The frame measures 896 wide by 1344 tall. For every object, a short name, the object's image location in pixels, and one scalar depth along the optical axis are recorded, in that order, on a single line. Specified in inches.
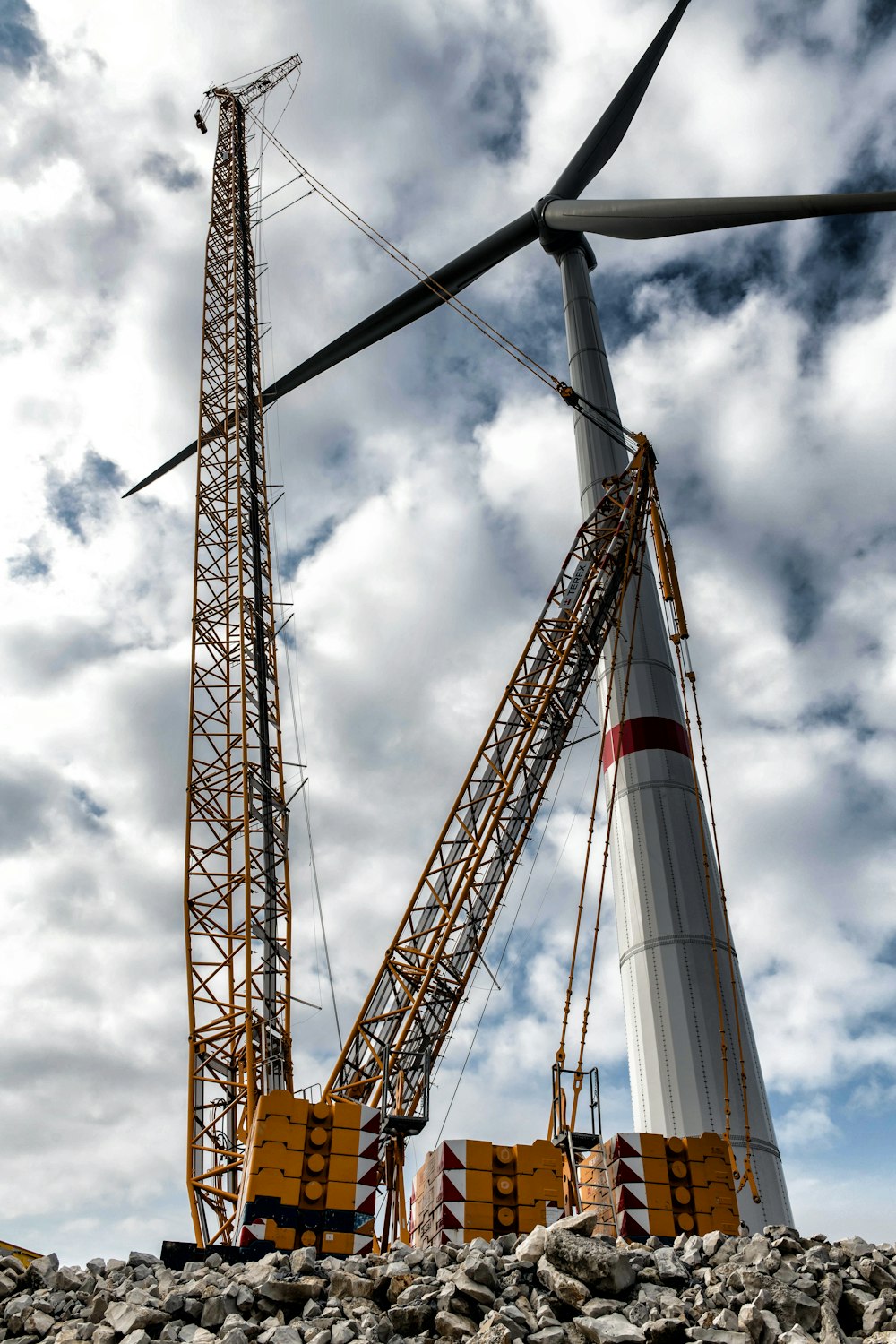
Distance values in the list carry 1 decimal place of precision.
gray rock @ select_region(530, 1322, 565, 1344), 413.7
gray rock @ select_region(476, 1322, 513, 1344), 402.0
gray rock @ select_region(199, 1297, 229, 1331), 456.8
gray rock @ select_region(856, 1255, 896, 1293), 468.1
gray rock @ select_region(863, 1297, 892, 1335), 429.1
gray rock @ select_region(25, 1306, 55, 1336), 465.4
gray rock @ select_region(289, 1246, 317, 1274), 506.6
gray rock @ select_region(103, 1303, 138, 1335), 447.5
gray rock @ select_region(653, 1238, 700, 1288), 480.4
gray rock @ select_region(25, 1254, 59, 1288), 520.7
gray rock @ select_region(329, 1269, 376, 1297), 475.2
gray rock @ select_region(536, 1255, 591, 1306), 447.5
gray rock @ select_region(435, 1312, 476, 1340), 426.0
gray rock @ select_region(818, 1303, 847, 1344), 409.1
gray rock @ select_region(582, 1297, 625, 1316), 436.8
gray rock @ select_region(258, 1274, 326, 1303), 469.1
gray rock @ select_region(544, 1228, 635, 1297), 456.1
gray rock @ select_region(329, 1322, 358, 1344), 427.2
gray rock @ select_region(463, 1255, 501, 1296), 458.9
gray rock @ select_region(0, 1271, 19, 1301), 502.9
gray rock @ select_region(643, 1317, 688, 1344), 414.3
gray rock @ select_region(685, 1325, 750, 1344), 405.4
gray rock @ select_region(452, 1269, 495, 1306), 443.2
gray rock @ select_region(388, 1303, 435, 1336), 439.5
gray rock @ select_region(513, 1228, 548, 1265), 487.2
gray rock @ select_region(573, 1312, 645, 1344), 408.8
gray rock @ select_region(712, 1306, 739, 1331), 415.5
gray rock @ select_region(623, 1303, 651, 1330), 435.8
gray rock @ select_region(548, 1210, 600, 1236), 505.4
